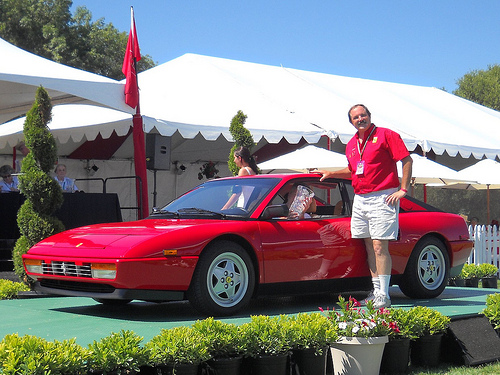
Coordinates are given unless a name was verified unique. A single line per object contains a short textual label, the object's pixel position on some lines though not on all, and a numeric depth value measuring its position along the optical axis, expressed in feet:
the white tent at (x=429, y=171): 48.15
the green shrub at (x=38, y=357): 11.26
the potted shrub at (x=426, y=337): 17.12
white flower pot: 15.23
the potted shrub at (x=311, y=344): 14.82
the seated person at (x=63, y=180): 40.42
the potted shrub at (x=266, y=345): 14.32
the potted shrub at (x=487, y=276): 36.32
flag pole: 35.86
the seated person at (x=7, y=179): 40.40
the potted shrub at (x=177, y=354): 13.21
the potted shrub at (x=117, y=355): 12.29
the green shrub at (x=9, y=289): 25.66
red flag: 33.99
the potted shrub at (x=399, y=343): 16.37
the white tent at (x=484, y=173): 54.13
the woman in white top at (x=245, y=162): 28.71
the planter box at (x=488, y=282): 36.29
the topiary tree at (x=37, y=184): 28.25
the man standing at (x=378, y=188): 21.36
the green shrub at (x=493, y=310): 18.71
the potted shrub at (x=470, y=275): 35.17
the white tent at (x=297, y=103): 49.57
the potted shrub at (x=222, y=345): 13.83
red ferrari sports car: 19.03
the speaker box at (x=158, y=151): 47.37
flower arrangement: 15.42
